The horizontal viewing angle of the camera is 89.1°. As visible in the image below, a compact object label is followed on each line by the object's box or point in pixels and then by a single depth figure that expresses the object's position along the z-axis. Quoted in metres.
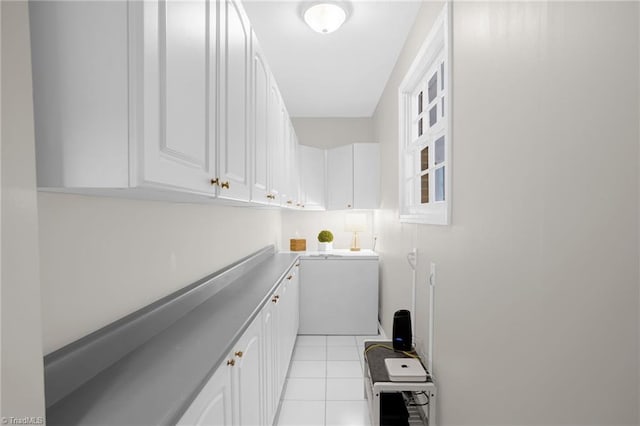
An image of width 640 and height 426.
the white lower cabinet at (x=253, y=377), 0.95
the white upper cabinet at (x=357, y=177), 3.95
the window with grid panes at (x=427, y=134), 1.72
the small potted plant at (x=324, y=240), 3.90
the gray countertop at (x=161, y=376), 0.71
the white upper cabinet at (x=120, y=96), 0.67
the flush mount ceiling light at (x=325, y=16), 2.08
